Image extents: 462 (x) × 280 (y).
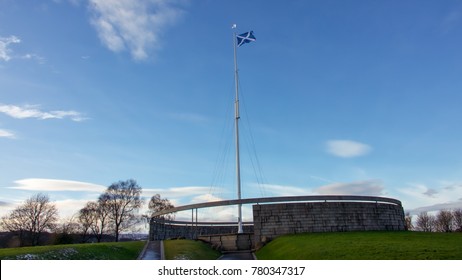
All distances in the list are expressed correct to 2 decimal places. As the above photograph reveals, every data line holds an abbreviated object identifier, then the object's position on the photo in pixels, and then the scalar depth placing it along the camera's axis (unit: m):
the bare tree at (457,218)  85.78
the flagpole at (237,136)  34.27
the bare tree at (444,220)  85.39
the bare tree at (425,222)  91.06
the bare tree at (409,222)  87.56
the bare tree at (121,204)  62.38
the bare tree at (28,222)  57.66
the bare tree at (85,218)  62.75
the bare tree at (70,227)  63.89
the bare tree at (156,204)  69.07
